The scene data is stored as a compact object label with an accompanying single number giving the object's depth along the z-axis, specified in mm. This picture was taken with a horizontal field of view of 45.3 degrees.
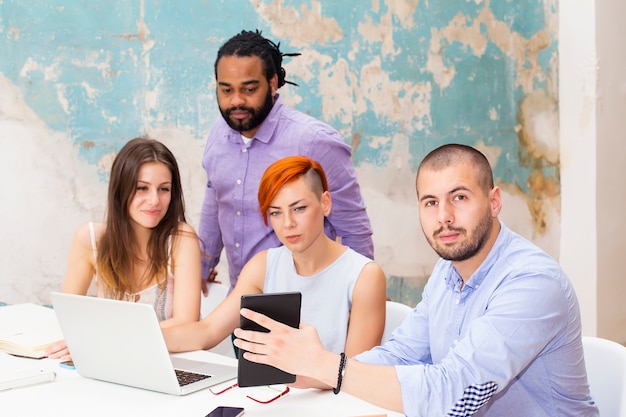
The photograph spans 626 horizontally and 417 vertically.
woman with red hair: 2238
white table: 1667
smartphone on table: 1600
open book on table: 2199
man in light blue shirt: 1562
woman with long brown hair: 2598
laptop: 1732
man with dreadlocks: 2830
